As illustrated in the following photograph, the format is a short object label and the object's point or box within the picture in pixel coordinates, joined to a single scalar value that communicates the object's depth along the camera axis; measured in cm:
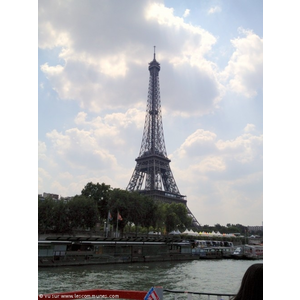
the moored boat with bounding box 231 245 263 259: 3303
